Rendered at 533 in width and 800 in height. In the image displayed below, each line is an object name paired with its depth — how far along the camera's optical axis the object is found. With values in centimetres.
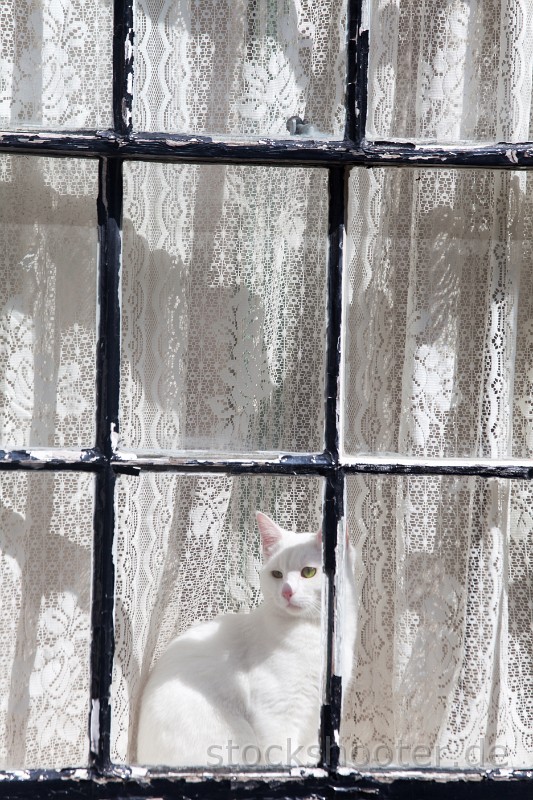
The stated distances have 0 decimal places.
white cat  325
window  320
